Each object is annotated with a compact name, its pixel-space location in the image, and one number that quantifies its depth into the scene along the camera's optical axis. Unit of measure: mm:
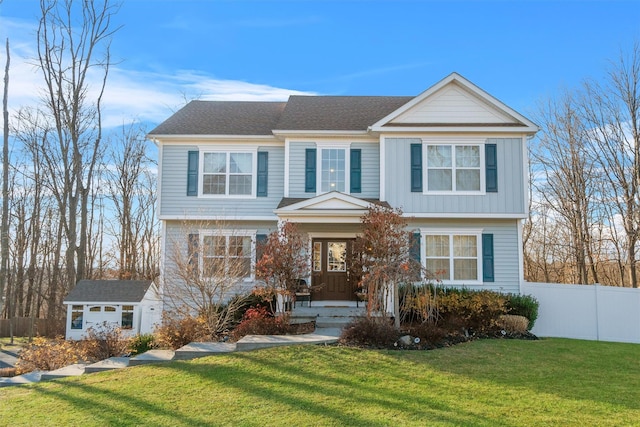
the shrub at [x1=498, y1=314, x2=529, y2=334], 13258
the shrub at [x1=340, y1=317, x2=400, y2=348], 10484
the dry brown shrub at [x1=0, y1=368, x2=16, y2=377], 12370
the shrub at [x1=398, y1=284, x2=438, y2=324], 12719
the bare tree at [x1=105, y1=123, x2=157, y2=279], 27797
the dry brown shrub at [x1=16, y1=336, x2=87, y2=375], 11219
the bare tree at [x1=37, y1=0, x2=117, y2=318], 21047
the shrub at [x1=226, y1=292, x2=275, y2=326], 13517
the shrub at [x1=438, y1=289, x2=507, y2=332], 12883
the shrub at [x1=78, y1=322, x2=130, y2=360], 11266
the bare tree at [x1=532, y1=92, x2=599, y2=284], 22391
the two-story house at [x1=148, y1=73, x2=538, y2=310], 15336
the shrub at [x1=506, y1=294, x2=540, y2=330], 14047
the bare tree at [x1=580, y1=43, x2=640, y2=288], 19891
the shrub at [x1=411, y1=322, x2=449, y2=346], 10891
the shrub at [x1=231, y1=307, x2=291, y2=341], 11539
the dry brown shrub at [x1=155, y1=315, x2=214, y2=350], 11242
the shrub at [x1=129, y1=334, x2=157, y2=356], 11863
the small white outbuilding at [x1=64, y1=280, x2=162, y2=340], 16906
